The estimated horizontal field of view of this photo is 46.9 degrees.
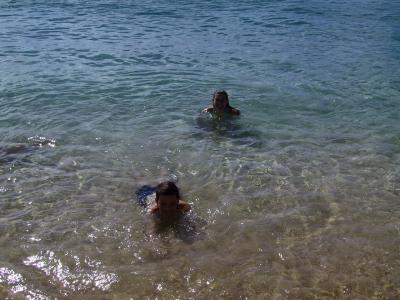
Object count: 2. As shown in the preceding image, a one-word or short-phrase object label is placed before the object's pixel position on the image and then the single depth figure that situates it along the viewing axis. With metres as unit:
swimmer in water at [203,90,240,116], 9.64
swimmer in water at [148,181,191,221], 5.85
